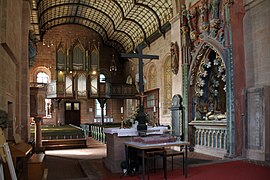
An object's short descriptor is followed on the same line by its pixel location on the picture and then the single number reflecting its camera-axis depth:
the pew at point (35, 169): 5.41
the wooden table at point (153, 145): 5.25
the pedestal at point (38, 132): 9.59
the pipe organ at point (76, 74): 18.92
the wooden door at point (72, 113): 23.52
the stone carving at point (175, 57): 11.27
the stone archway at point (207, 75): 8.11
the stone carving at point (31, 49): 11.02
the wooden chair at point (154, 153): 5.45
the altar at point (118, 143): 6.35
